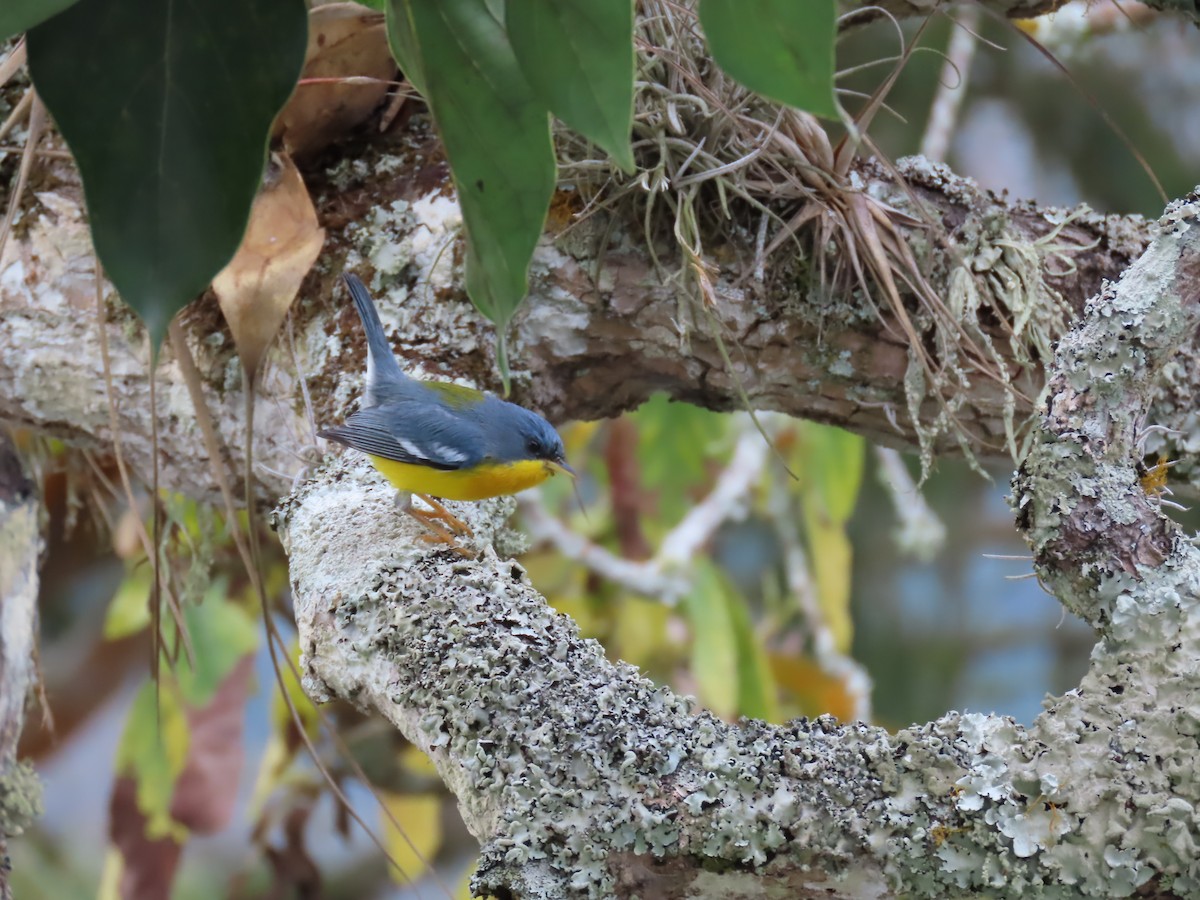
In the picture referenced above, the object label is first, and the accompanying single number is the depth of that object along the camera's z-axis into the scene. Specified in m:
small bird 5.91
